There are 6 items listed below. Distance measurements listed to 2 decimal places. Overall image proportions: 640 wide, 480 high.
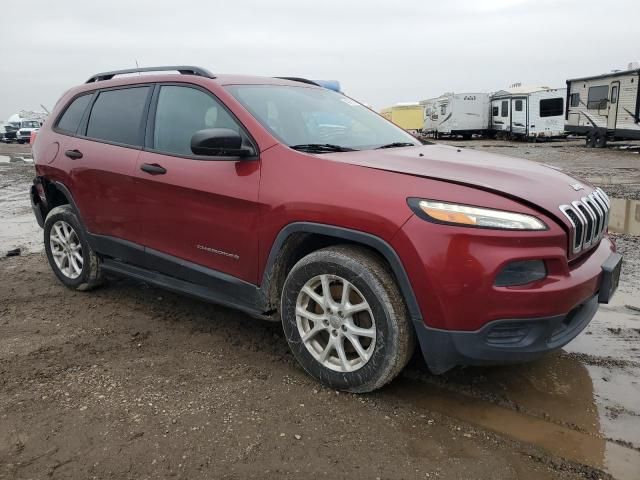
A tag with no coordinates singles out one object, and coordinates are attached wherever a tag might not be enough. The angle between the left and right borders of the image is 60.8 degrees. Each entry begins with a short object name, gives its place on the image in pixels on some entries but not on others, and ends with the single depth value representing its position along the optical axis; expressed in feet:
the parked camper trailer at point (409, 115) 135.33
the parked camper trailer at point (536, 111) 90.68
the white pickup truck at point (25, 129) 123.85
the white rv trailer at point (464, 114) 104.53
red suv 8.18
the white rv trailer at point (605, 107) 64.80
